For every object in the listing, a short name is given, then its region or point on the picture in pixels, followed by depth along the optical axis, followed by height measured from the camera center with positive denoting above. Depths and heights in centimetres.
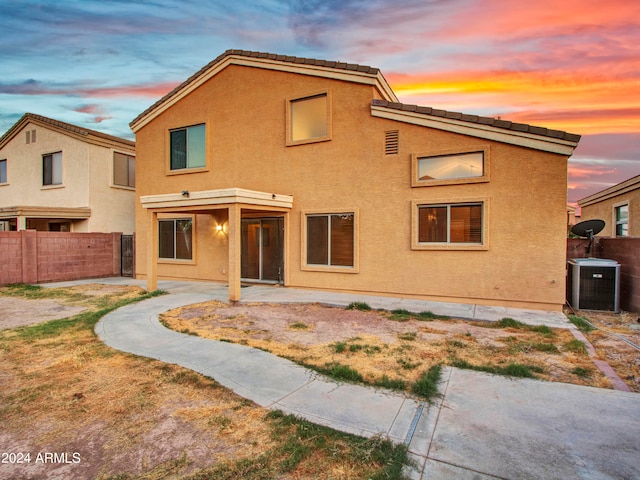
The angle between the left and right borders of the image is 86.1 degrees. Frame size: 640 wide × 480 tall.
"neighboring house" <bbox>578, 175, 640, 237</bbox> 1427 +158
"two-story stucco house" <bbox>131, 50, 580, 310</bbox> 862 +146
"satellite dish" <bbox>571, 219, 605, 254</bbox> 976 +34
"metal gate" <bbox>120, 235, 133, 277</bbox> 1600 -93
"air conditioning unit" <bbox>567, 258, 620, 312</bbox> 859 -114
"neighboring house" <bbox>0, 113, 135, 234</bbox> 1633 +296
